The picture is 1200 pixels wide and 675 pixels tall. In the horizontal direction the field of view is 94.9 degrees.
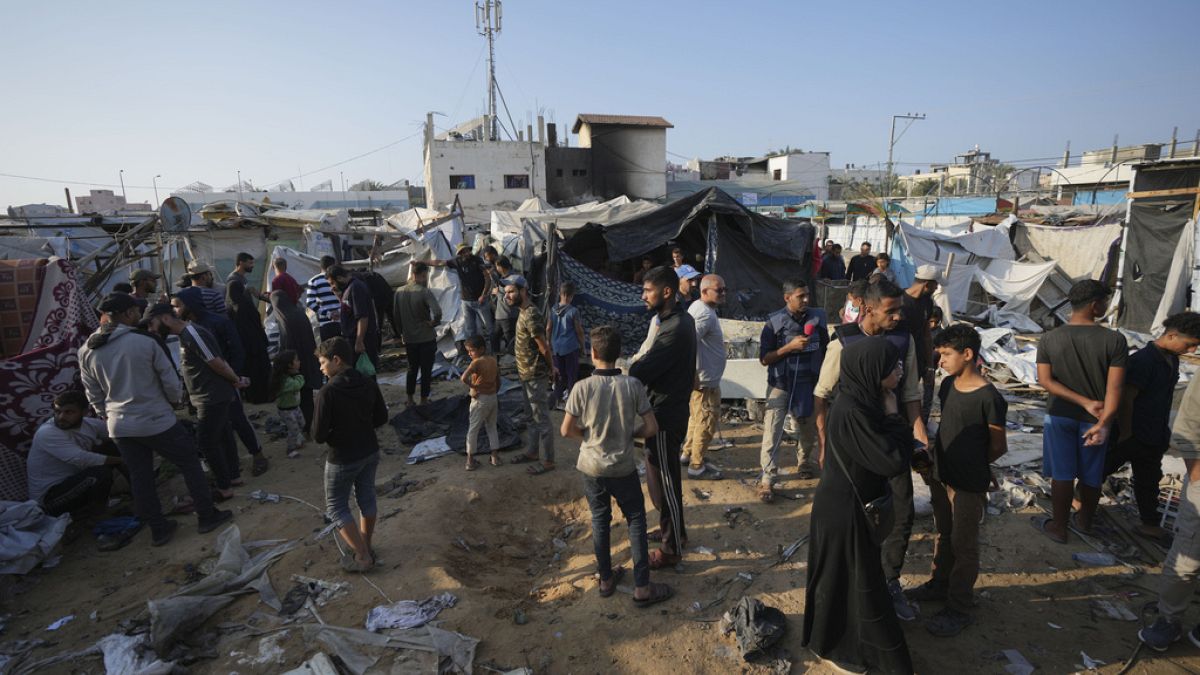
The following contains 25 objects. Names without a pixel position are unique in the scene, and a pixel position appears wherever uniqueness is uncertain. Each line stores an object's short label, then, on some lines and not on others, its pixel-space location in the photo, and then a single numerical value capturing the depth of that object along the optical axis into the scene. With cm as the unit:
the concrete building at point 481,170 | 2820
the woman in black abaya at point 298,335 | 586
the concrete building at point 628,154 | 2992
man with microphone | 445
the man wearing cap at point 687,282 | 551
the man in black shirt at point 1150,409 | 350
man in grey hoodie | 401
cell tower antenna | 3091
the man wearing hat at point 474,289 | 834
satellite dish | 879
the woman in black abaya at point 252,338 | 629
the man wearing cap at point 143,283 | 624
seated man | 443
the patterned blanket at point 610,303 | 848
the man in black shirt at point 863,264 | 1139
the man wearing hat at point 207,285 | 579
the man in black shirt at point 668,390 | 352
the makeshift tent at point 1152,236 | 927
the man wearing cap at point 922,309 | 429
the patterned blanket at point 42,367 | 467
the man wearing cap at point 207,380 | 478
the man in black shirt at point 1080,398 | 346
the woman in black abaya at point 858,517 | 255
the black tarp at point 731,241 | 928
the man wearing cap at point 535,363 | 511
